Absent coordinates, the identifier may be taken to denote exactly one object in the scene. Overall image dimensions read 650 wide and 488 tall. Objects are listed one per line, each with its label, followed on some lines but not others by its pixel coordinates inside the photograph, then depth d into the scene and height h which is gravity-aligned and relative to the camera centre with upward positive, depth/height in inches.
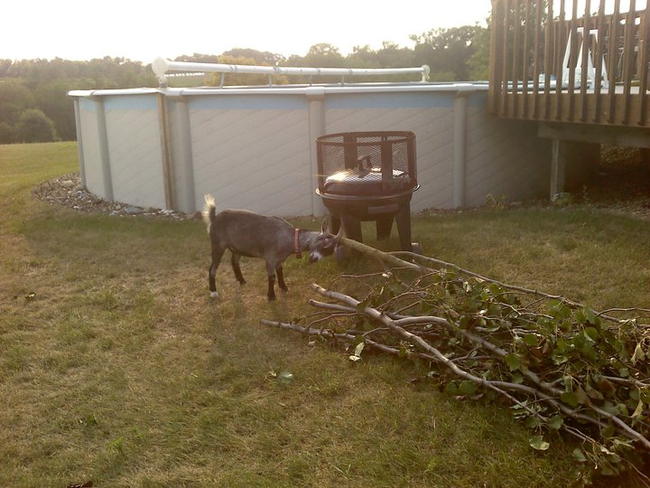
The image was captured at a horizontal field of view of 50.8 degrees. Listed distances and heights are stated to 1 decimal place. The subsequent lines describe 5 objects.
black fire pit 237.0 -37.9
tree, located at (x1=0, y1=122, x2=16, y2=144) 1589.1 -121.8
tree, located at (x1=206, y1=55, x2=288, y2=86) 841.5 -5.1
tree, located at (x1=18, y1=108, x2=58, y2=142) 1578.5 -108.7
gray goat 218.1 -53.3
